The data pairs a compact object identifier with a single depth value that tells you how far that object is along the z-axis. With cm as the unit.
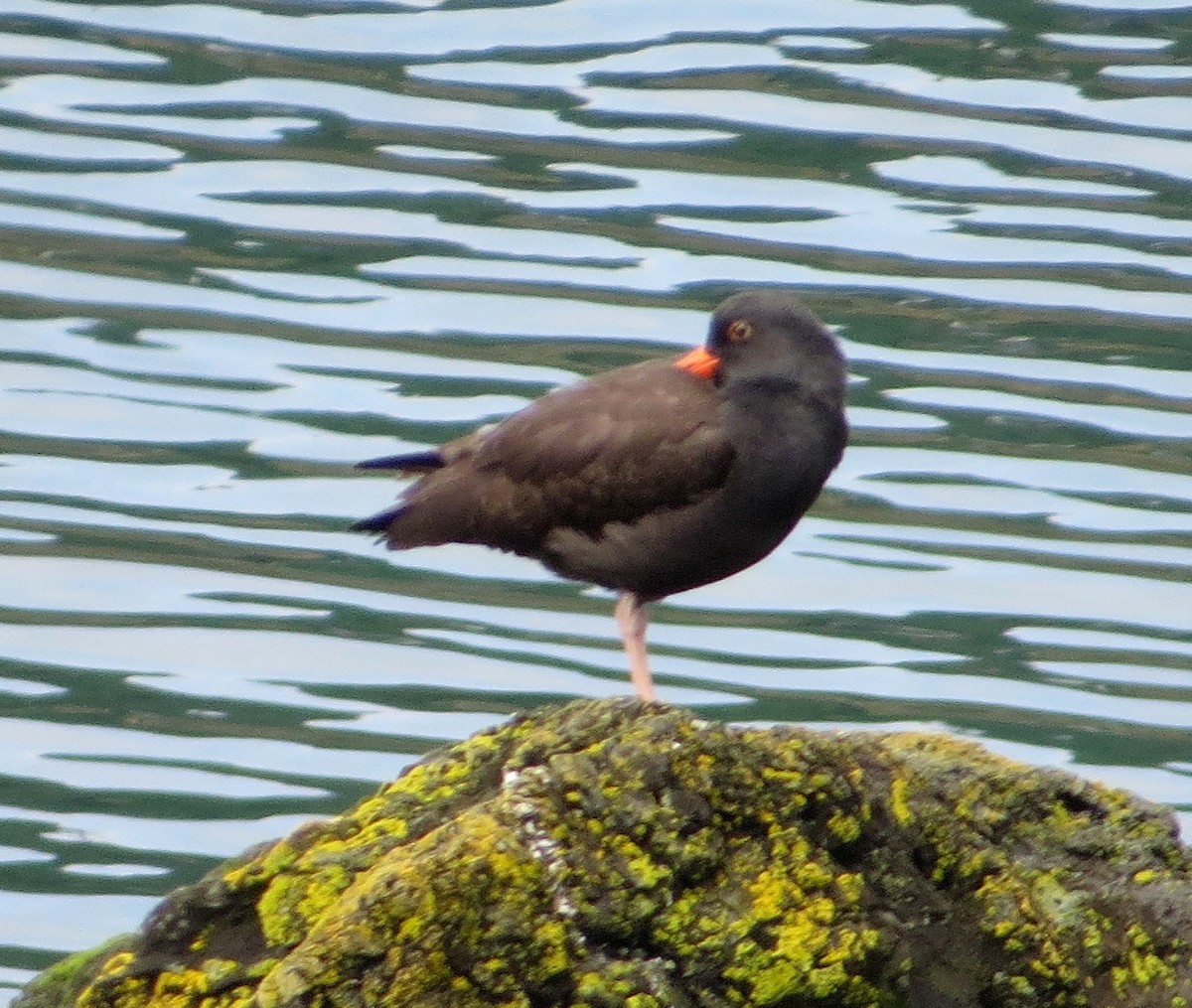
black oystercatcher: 1323
